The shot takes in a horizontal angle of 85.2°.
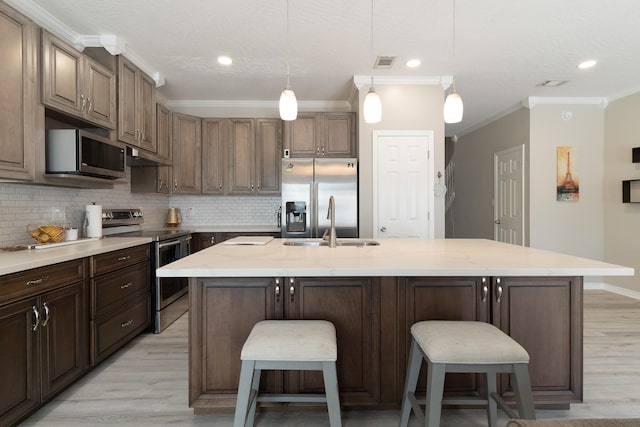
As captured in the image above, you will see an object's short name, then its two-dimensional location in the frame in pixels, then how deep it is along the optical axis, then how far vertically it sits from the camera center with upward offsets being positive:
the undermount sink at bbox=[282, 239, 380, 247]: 2.62 -0.25
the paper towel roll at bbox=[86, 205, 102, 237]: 3.03 -0.10
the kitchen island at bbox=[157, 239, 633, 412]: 1.78 -0.56
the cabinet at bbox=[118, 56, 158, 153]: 3.11 +0.98
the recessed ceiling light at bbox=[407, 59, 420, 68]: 3.48 +1.49
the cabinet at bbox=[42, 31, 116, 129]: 2.34 +0.93
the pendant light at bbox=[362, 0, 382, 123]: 2.09 +0.61
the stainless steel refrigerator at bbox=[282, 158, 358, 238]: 4.03 +0.17
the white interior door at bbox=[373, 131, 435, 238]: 4.02 +0.29
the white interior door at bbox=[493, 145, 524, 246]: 4.96 +0.22
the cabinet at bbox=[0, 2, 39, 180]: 2.04 +0.71
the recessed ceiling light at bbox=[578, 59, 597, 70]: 3.53 +1.50
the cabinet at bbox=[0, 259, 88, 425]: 1.69 -0.69
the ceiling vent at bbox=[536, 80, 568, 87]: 4.07 +1.50
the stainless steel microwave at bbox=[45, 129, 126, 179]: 2.46 +0.41
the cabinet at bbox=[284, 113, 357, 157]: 4.26 +0.91
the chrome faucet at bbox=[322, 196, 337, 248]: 2.40 -0.16
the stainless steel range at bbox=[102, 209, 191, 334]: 3.21 -0.44
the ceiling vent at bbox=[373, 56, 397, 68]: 3.41 +1.48
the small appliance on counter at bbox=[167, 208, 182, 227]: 4.79 -0.12
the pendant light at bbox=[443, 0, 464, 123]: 2.07 +0.60
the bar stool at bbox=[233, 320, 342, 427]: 1.37 -0.57
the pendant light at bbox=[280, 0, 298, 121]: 2.08 +0.62
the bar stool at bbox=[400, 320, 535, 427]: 1.33 -0.57
